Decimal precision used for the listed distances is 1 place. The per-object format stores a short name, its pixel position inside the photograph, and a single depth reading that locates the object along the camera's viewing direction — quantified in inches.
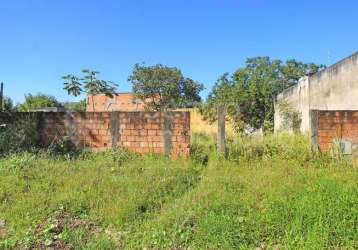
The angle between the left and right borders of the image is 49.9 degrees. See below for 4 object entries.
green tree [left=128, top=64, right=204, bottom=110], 1252.5
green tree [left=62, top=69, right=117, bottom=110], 372.8
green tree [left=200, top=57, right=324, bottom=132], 667.4
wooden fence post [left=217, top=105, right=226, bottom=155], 279.3
